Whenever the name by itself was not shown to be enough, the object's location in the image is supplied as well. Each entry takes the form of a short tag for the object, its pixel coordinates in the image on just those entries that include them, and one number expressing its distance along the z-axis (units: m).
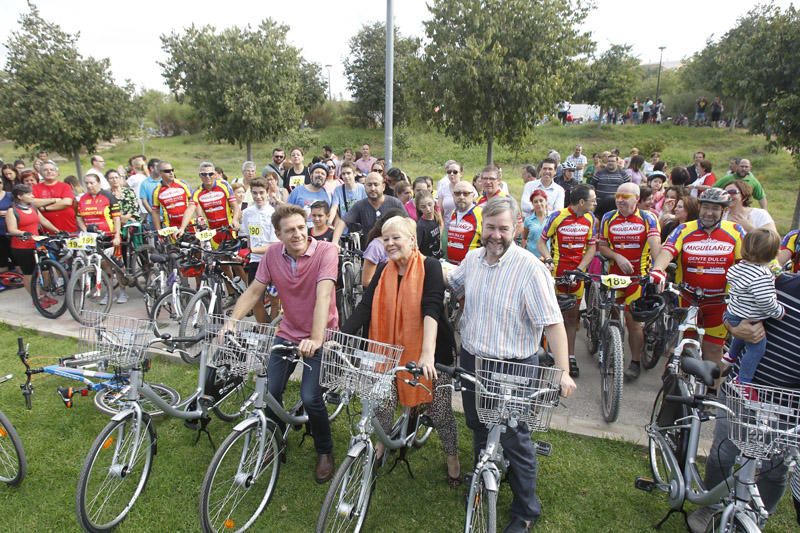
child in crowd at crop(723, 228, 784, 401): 2.76
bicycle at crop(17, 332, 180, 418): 3.38
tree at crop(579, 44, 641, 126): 30.09
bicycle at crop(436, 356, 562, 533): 2.55
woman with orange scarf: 3.12
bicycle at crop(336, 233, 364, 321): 6.18
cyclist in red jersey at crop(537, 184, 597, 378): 5.11
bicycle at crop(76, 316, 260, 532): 3.10
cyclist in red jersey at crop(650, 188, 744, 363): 4.35
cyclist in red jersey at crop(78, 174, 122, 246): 7.48
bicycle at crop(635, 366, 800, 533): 2.31
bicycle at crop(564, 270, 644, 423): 4.29
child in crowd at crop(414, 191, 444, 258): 5.89
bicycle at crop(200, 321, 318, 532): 3.03
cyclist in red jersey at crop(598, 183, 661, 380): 5.09
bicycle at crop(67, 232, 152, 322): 6.68
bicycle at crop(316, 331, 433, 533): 2.78
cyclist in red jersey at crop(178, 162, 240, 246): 6.91
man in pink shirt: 3.44
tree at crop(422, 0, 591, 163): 10.20
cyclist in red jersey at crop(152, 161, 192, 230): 7.39
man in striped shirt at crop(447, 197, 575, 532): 2.81
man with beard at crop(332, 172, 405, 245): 6.11
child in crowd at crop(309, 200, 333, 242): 5.38
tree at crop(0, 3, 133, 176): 13.87
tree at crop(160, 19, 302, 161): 14.50
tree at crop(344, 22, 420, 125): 35.66
